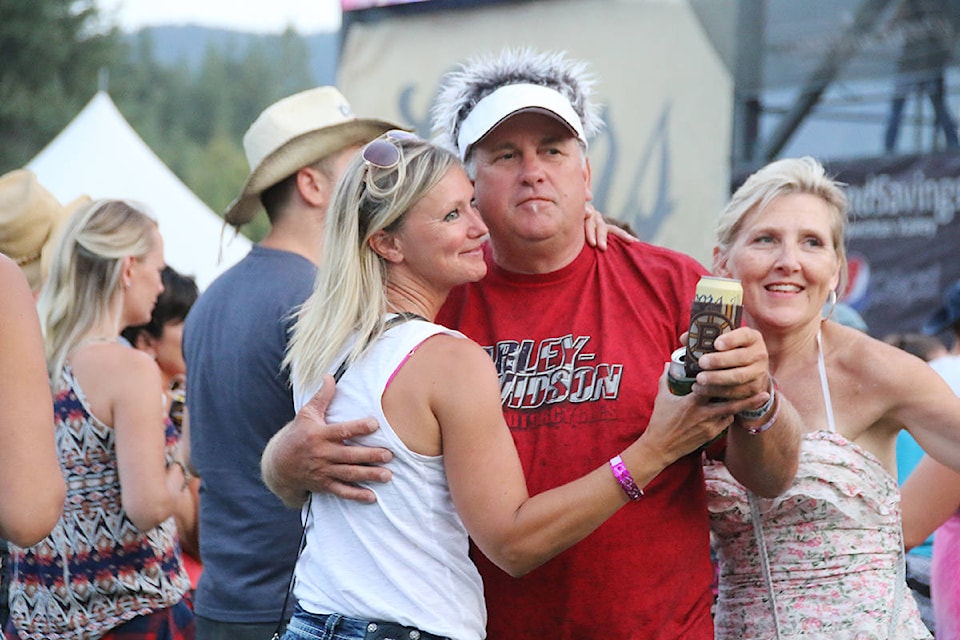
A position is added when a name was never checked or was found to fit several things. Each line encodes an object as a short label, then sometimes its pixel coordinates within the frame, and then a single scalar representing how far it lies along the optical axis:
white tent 18.67
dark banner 17.11
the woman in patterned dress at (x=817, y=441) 5.51
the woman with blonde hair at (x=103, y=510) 7.11
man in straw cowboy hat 6.65
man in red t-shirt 5.07
